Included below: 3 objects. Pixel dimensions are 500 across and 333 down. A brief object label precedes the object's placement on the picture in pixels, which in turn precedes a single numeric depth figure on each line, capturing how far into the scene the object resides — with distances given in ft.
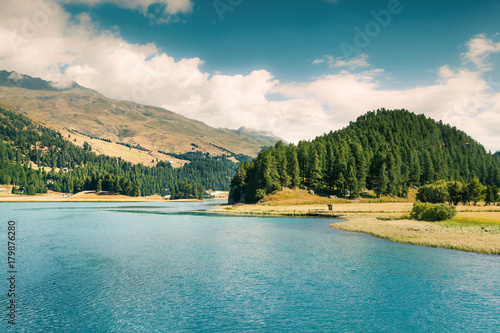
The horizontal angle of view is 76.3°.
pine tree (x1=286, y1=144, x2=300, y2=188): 578.66
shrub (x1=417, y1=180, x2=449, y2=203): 435.12
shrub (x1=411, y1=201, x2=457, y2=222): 282.97
